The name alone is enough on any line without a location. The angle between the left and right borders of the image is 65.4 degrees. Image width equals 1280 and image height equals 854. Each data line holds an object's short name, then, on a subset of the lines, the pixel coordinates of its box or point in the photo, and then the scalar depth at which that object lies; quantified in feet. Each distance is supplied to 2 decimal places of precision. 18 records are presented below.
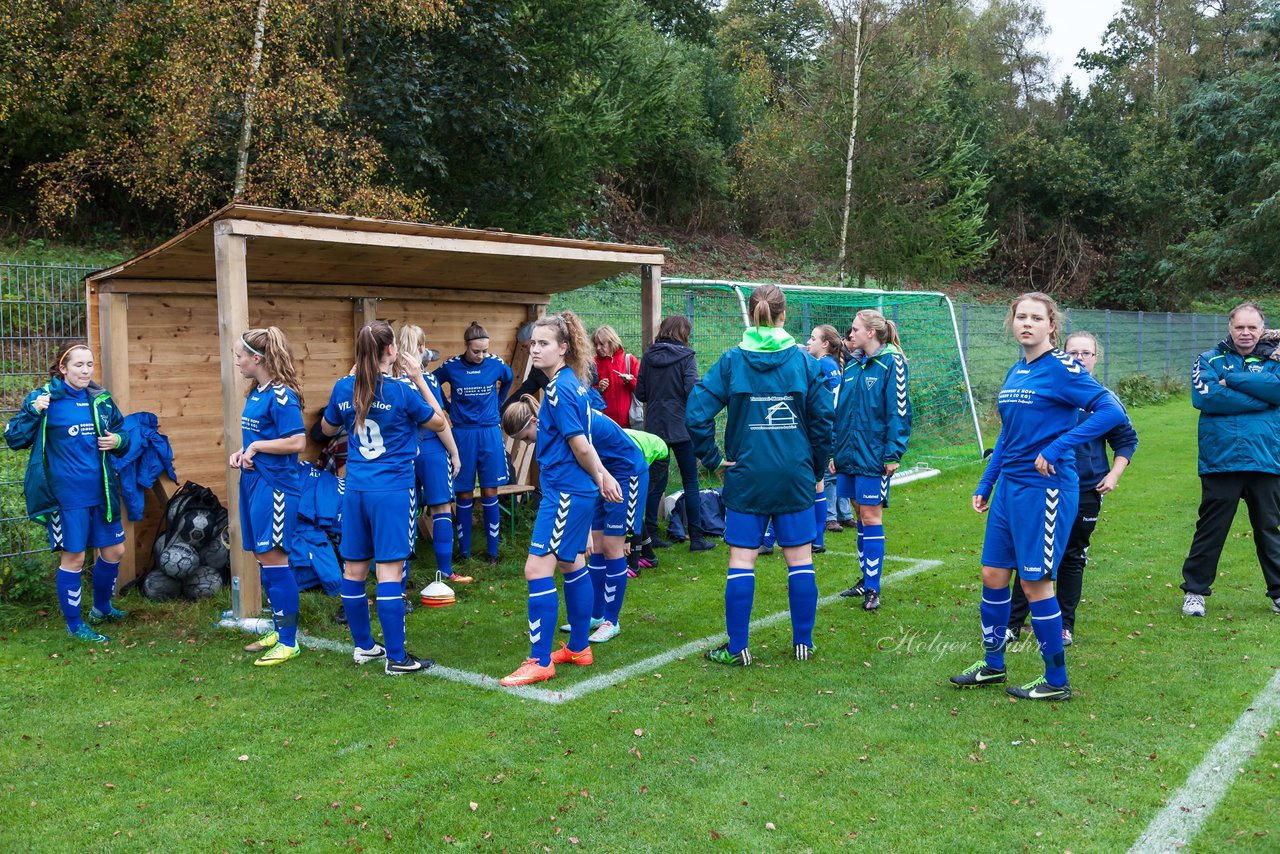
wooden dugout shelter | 21.04
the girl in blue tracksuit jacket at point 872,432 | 22.75
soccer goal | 43.86
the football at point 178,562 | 23.59
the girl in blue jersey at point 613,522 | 19.72
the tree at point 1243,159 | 97.25
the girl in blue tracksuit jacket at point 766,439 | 18.03
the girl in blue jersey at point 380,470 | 17.87
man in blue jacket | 21.58
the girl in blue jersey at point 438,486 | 25.27
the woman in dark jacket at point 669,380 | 28.86
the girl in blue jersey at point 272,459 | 18.94
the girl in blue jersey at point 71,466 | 20.98
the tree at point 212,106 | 44.55
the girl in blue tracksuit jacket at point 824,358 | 27.17
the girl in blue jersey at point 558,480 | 17.52
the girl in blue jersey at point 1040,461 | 15.51
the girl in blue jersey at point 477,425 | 27.32
